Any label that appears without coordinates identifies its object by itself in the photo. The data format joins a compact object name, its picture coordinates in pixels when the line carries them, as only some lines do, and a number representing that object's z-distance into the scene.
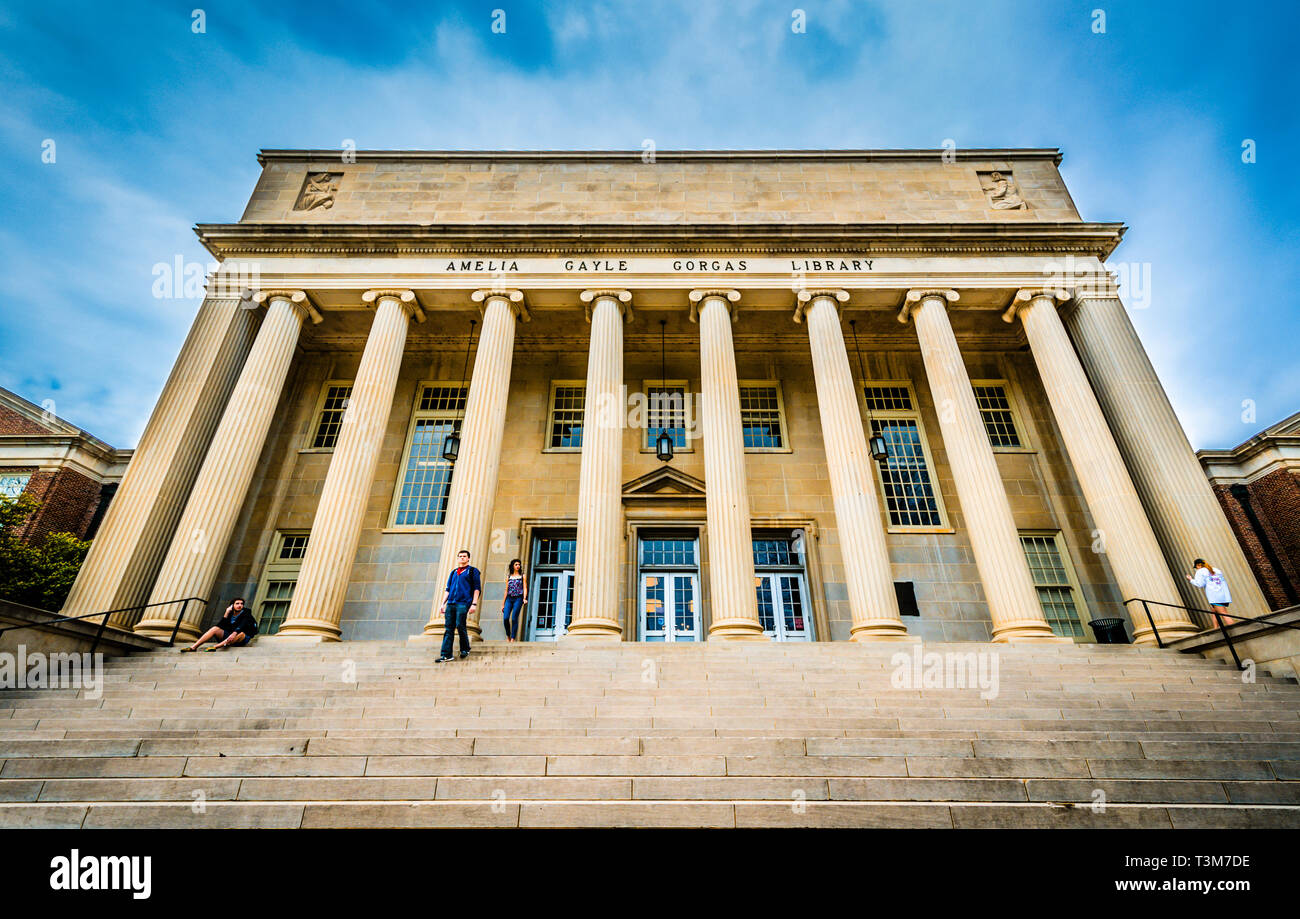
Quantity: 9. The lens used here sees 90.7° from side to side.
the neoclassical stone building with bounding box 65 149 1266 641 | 14.27
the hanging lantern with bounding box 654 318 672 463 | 16.86
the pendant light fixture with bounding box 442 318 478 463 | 17.22
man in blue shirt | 11.02
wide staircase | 5.89
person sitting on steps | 12.12
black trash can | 15.98
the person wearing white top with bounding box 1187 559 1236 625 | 11.98
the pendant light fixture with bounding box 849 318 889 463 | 16.45
